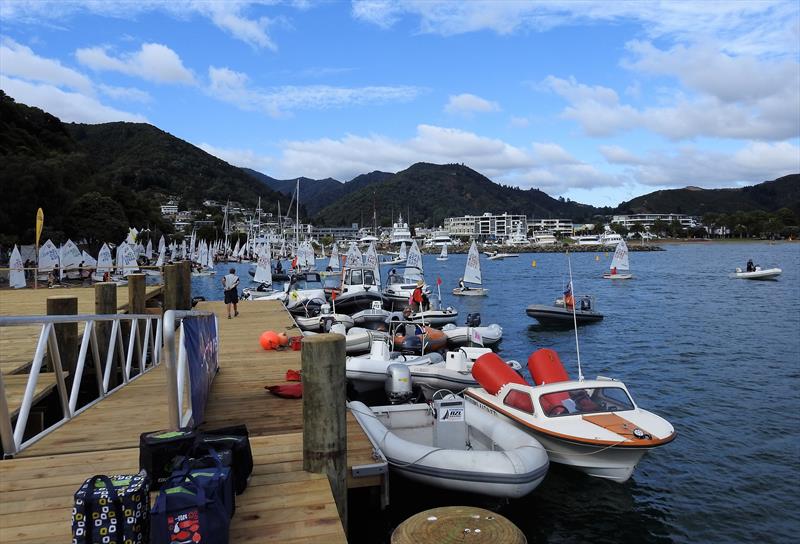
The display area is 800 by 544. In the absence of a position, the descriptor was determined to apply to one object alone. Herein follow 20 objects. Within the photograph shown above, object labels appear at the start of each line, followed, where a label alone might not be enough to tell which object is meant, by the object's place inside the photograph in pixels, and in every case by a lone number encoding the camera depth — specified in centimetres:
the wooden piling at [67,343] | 945
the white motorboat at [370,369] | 1379
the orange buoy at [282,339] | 1310
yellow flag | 2989
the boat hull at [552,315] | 2812
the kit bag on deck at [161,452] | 420
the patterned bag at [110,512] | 330
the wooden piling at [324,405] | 486
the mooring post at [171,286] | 1263
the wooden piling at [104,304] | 1080
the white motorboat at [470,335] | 2028
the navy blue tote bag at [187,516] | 340
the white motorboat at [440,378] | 1366
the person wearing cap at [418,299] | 2445
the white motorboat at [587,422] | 938
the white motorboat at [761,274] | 5438
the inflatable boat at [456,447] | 805
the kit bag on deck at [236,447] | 439
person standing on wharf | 1851
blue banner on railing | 686
